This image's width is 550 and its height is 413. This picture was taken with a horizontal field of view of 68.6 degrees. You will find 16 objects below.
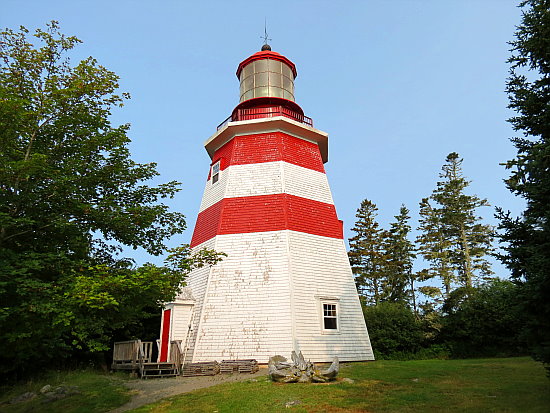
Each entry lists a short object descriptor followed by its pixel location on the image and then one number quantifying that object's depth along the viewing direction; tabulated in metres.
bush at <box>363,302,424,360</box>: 21.59
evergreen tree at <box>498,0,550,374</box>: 7.54
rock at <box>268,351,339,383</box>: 11.02
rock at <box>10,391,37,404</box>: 11.68
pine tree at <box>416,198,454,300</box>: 32.88
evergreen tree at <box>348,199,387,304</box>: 35.88
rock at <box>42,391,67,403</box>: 11.10
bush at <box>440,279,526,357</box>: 19.97
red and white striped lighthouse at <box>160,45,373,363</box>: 14.65
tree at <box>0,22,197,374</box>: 7.50
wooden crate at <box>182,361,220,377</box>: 13.67
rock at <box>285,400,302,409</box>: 8.49
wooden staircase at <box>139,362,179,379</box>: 14.24
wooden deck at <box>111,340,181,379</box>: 14.36
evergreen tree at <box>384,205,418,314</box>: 35.72
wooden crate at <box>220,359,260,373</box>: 13.59
